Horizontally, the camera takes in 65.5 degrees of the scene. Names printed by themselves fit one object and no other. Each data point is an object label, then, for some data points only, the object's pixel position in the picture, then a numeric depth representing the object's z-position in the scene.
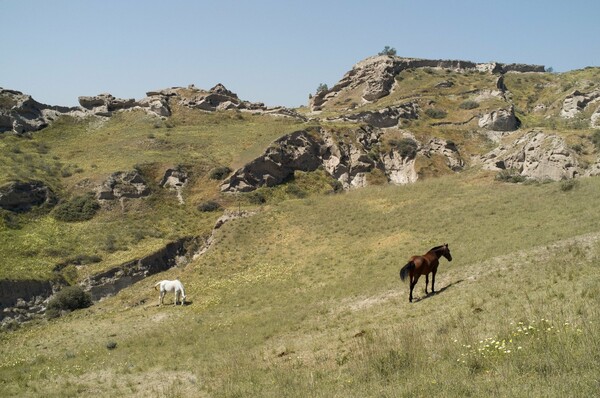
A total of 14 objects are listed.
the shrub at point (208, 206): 62.66
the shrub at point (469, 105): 111.19
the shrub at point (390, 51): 183.06
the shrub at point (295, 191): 71.79
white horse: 31.67
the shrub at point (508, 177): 45.31
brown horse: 20.70
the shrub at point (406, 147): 90.75
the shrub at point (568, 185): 36.53
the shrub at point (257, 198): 66.13
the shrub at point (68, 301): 36.41
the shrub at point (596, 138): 63.97
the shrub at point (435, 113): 111.38
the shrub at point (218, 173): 69.75
